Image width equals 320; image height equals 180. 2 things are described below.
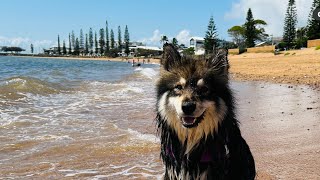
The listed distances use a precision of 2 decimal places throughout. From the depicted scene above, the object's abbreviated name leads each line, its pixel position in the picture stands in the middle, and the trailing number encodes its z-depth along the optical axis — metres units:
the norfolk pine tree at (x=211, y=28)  70.12
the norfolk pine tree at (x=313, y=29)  60.01
